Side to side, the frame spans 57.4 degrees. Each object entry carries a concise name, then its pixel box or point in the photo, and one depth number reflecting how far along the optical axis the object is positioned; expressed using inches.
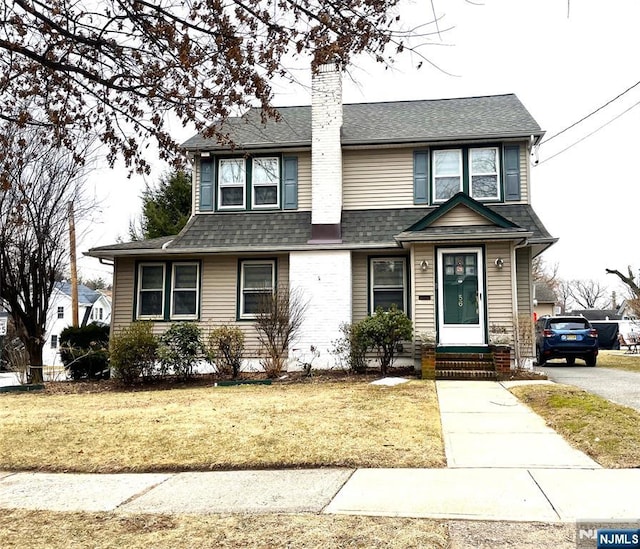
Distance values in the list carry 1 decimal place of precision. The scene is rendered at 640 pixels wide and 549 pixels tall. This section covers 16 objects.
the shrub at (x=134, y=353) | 486.0
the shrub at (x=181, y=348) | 498.3
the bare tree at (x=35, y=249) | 532.1
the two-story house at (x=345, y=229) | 521.7
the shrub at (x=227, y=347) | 513.3
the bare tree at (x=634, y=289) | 1019.7
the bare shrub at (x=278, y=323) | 526.6
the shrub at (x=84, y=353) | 567.8
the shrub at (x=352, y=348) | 505.0
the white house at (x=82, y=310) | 1669.3
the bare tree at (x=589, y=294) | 3292.3
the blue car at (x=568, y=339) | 711.7
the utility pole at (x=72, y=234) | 574.3
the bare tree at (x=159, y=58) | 195.3
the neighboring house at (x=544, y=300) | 1382.0
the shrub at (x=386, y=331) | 496.1
